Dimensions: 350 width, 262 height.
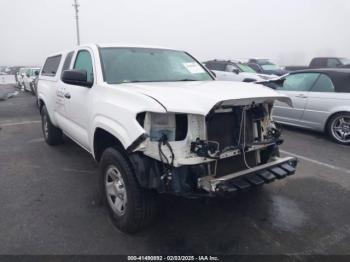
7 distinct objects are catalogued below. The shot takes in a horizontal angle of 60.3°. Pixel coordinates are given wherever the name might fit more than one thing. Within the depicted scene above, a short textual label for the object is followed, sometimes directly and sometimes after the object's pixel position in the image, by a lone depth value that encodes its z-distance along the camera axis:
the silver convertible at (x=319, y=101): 6.25
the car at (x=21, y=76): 20.28
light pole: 30.69
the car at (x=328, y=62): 16.52
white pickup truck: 2.57
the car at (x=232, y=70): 12.33
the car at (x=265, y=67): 15.41
